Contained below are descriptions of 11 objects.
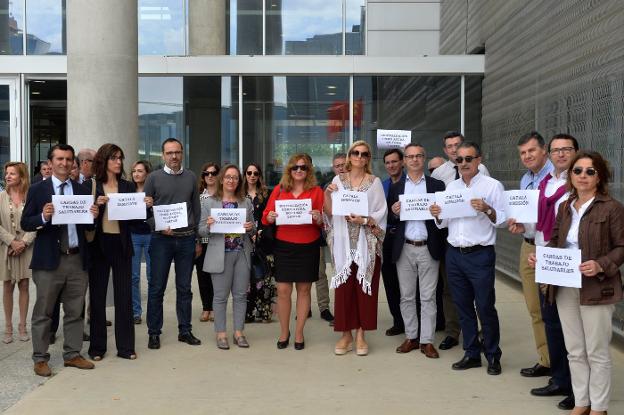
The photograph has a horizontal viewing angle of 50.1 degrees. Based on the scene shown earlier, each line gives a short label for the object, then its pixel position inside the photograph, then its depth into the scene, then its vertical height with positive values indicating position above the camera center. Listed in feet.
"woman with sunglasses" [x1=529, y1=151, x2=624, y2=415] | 14.48 -1.95
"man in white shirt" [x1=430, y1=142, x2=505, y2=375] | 19.10 -2.10
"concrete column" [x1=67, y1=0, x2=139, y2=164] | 31.76 +5.50
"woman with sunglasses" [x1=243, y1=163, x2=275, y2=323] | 25.41 -3.48
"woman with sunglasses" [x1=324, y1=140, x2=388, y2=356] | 21.29 -2.10
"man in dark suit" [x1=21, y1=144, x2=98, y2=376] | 19.45 -2.27
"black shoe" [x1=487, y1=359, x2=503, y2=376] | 19.19 -5.23
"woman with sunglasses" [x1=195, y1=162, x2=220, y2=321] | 24.88 -3.63
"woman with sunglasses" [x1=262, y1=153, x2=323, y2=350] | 22.00 -1.82
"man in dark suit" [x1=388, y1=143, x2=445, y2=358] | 21.16 -2.27
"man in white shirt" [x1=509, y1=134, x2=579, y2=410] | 16.84 -1.26
